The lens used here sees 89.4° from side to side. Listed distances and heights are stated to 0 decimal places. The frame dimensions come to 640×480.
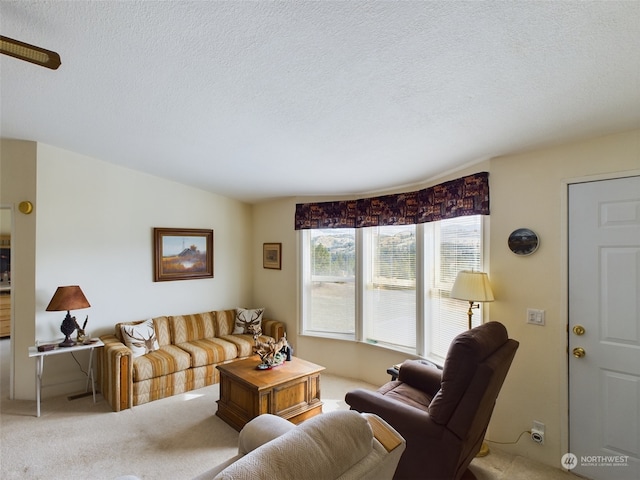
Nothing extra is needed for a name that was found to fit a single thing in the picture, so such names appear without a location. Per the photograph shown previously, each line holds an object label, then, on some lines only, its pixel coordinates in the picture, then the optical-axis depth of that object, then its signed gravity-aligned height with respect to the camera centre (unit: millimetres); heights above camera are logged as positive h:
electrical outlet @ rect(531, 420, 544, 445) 2357 -1395
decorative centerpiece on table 3091 -1085
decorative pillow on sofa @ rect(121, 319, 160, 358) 3529 -1069
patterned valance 2746 +383
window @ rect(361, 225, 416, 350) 3559 -500
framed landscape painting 4211 -150
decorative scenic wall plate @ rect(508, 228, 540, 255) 2403 +10
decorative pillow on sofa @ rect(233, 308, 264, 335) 4508 -1108
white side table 3039 -1059
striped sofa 3209 -1276
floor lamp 2465 -361
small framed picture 4690 -191
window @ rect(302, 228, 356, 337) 4145 -507
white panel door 2043 -571
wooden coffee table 2748 -1339
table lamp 3170 -610
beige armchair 812 -595
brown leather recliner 1718 -967
